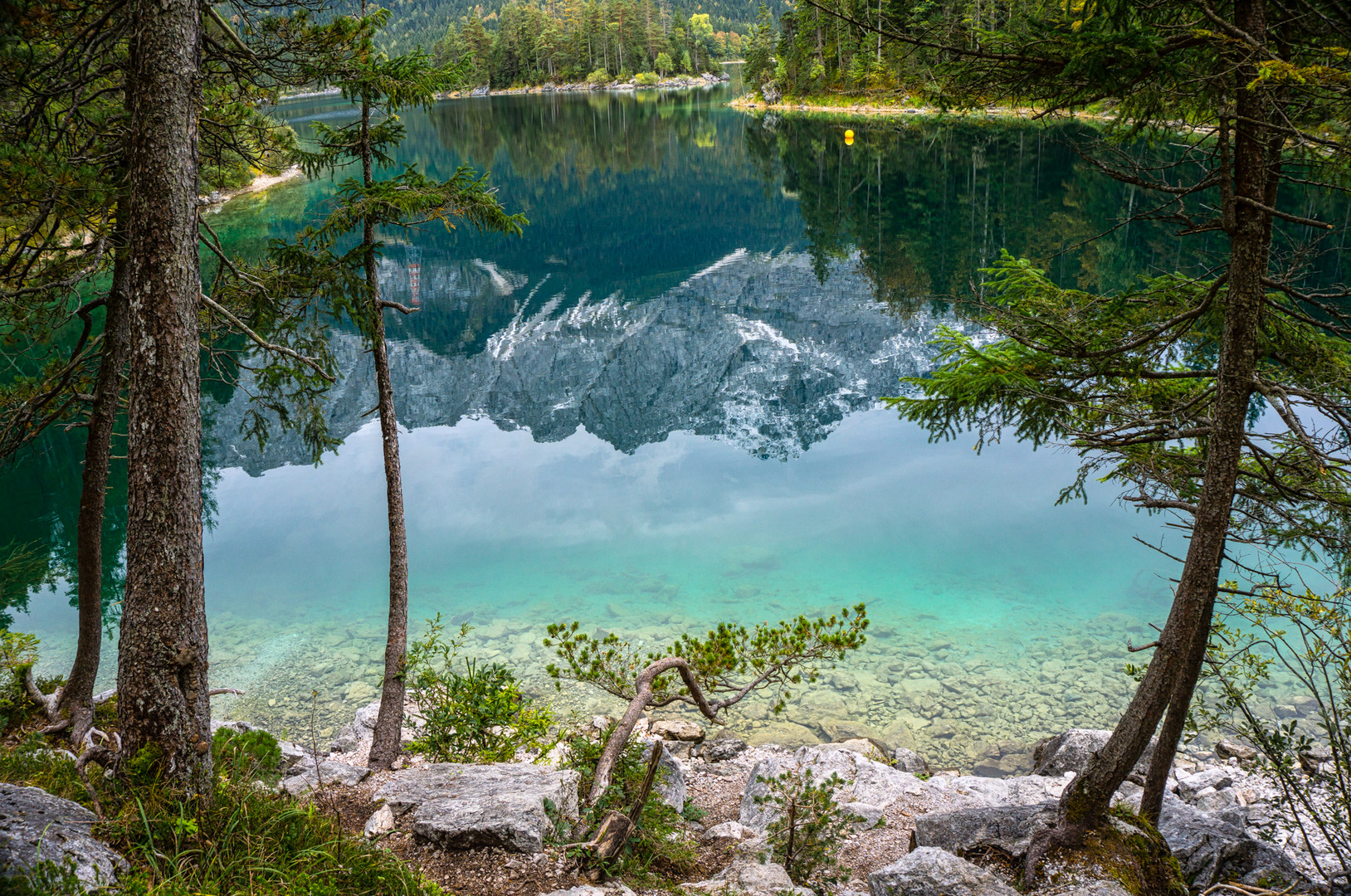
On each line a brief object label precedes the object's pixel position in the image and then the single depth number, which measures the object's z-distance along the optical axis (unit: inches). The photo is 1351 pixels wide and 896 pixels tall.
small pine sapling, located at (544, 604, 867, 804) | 300.6
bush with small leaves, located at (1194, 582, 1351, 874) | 180.9
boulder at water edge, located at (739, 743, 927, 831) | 340.2
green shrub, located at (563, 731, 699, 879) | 250.7
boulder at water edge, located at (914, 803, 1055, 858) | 263.0
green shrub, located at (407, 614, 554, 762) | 362.3
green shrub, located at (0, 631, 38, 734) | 364.2
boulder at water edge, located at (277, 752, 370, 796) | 335.1
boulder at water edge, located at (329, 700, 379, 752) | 455.5
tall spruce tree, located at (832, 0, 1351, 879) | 208.4
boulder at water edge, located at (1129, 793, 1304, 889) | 247.3
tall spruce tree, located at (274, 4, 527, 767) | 343.9
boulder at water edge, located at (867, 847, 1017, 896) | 225.5
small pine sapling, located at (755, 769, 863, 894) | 262.8
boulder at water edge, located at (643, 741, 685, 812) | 331.3
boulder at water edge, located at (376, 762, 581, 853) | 248.2
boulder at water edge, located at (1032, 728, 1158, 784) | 392.8
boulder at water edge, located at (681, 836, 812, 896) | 229.3
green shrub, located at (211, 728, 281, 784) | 261.3
